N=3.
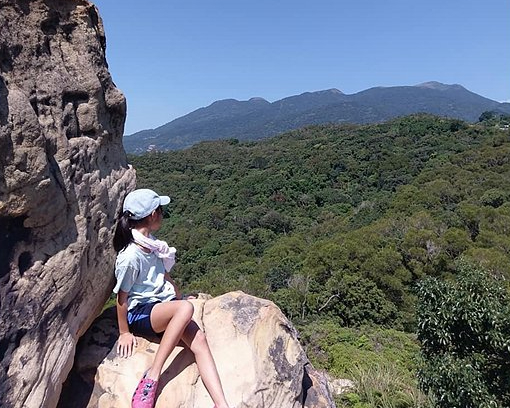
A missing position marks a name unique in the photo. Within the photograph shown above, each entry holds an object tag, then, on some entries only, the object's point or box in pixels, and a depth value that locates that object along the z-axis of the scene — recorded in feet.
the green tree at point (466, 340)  19.19
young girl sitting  10.43
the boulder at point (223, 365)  10.83
